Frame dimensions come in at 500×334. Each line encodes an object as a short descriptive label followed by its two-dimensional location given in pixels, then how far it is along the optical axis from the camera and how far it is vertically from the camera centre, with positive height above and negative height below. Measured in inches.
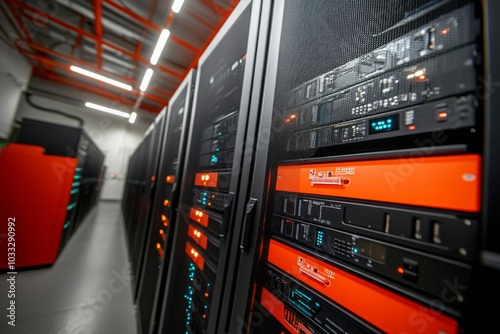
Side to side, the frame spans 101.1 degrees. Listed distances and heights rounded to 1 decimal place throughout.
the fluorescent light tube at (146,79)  154.7 +76.4
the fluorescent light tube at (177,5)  87.6 +74.3
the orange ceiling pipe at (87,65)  184.4 +106.0
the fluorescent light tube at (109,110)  257.8 +78.2
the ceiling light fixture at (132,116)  276.9 +78.0
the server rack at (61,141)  106.3 +11.6
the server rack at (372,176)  10.4 +1.7
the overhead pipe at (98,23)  132.6 +105.9
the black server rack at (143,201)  81.0 -13.2
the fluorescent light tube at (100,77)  165.3 +77.2
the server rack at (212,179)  27.7 +0.6
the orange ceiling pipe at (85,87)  256.4 +107.8
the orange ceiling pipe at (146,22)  134.2 +108.5
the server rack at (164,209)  49.0 -9.3
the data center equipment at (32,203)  90.3 -18.9
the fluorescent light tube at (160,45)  108.3 +74.3
